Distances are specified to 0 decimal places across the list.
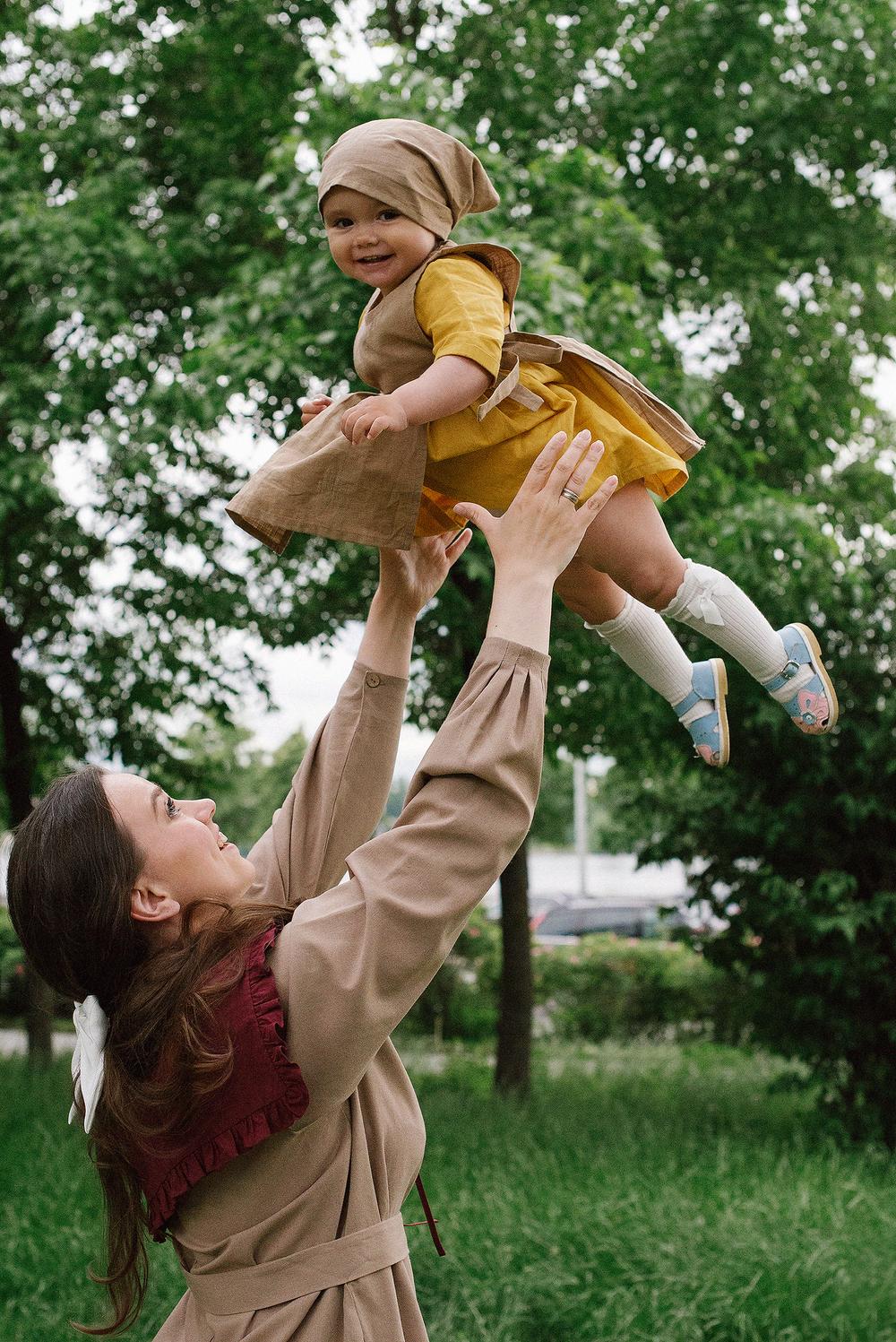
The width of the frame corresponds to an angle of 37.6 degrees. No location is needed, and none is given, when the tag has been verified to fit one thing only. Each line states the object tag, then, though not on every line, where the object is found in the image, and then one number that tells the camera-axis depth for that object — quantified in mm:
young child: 1827
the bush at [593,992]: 12469
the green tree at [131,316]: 6508
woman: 1511
